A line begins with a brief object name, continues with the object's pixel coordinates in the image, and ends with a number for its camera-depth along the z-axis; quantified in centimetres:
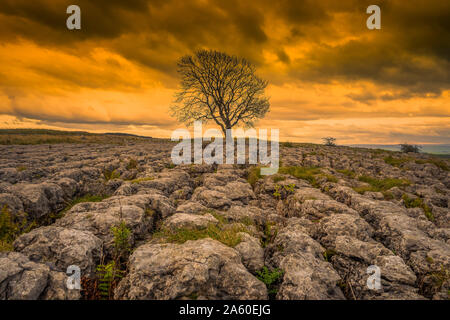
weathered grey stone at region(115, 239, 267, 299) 608
